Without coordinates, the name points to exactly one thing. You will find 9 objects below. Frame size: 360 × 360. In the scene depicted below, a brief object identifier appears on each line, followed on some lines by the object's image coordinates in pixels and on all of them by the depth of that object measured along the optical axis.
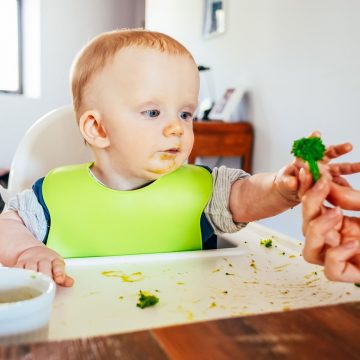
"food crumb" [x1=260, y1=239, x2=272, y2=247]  0.79
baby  0.72
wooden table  0.31
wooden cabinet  2.56
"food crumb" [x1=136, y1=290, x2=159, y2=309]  0.52
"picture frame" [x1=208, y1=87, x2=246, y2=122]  2.63
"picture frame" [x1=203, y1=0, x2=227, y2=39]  2.88
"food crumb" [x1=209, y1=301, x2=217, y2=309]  0.52
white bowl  0.37
